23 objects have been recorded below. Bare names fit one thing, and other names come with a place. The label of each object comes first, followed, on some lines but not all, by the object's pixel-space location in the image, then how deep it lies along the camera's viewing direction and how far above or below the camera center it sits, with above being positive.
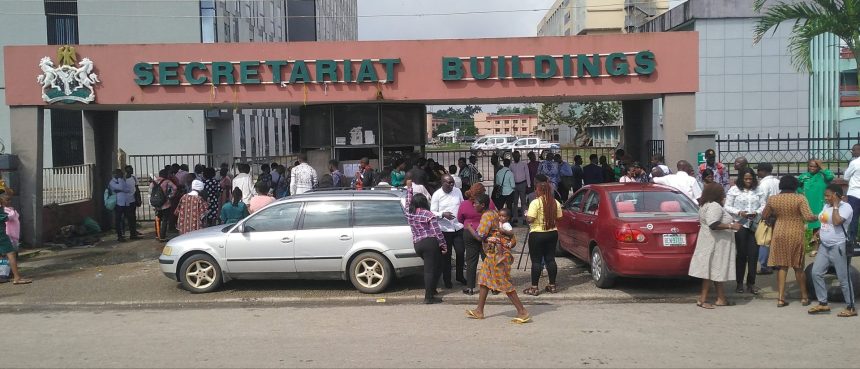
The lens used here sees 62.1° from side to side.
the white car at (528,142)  48.24 +0.70
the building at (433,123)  118.87 +5.59
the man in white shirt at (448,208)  9.66 -0.75
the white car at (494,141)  50.12 +0.87
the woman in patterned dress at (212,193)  13.87 -0.68
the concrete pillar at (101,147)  16.59 +0.31
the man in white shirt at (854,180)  11.15 -0.52
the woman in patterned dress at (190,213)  12.80 -0.98
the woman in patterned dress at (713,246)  8.48 -1.17
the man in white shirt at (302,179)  13.45 -0.43
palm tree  13.23 +2.37
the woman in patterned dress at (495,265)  7.85 -1.24
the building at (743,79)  34.47 +3.42
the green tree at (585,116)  48.94 +2.52
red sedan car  8.82 -1.02
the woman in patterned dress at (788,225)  8.39 -0.91
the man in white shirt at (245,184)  13.14 -0.49
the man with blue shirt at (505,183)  15.20 -0.65
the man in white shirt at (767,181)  9.98 -0.46
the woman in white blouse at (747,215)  9.38 -0.87
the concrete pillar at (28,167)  14.02 -0.11
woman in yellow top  9.12 -0.91
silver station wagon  9.58 -1.20
